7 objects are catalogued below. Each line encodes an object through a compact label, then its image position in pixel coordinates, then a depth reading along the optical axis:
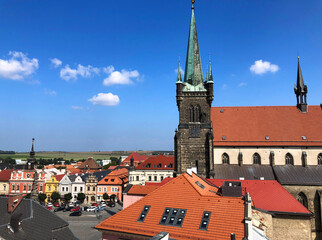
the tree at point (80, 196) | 59.12
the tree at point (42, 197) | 57.74
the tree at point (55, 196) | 58.28
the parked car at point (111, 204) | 54.94
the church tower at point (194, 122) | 34.38
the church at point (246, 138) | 32.59
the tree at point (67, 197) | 58.66
